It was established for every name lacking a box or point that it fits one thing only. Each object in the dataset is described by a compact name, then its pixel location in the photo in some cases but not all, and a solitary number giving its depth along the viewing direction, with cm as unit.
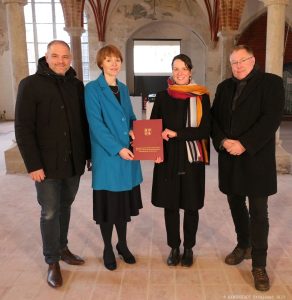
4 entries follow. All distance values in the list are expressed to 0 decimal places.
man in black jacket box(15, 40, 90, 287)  264
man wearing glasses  262
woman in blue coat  276
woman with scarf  280
